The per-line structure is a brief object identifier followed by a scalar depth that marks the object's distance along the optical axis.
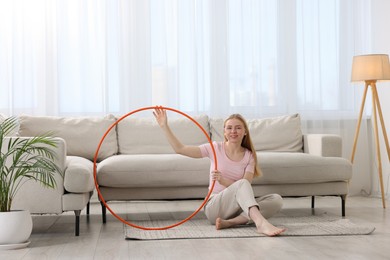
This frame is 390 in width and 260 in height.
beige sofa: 4.71
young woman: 4.29
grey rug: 4.04
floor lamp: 5.97
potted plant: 3.71
